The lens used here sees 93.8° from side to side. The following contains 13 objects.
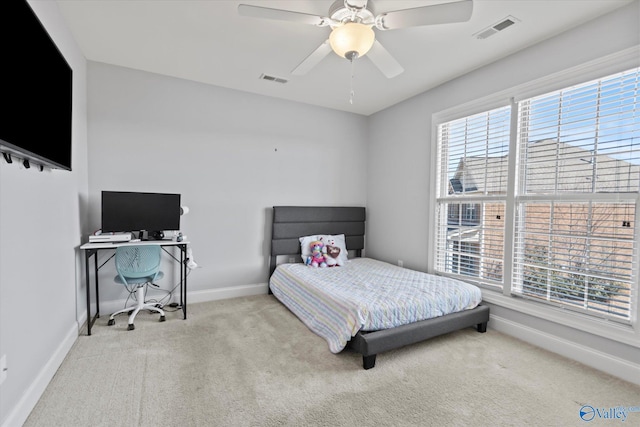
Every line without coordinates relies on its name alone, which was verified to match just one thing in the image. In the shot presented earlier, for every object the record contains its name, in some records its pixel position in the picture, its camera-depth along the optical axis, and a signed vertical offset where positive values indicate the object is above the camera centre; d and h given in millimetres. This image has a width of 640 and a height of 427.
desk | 2688 -538
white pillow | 4016 -554
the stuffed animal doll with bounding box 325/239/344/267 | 3915 -665
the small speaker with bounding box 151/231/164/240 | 3173 -332
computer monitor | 2928 -73
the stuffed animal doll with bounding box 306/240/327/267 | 3869 -660
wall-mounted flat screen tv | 1320 +607
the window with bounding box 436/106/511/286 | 3012 +127
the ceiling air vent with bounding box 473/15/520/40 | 2297 +1435
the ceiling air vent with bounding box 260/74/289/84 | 3382 +1457
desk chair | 2865 -615
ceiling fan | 1696 +1124
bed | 2318 -844
